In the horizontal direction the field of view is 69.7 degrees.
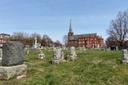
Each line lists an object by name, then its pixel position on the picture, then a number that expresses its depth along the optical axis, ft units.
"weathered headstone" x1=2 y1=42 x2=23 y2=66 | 13.07
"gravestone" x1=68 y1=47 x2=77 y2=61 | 27.58
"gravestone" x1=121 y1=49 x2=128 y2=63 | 22.91
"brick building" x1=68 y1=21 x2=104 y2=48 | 161.47
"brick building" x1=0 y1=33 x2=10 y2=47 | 156.68
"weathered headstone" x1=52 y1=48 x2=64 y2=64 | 24.34
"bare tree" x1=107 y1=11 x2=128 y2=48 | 85.83
